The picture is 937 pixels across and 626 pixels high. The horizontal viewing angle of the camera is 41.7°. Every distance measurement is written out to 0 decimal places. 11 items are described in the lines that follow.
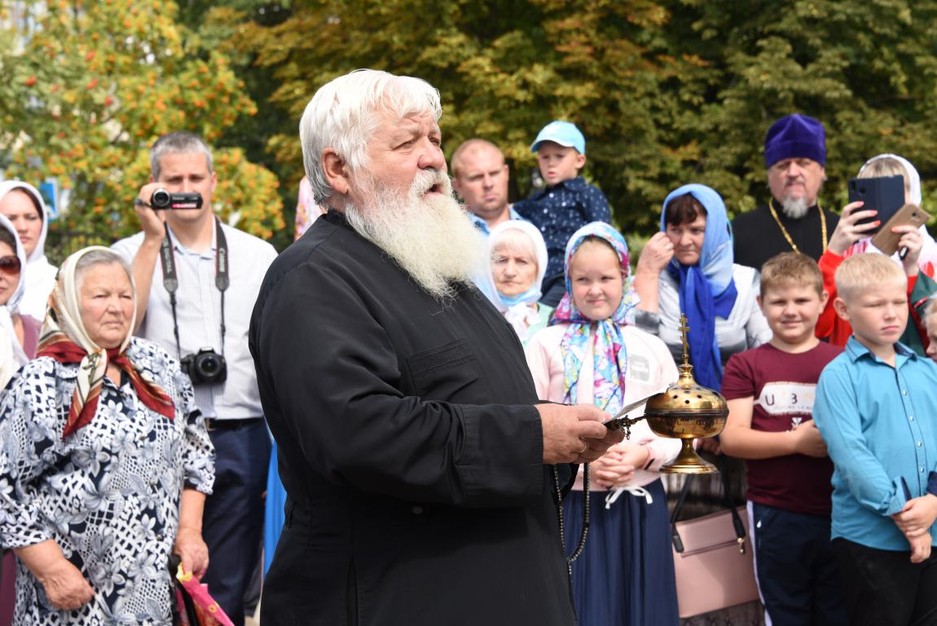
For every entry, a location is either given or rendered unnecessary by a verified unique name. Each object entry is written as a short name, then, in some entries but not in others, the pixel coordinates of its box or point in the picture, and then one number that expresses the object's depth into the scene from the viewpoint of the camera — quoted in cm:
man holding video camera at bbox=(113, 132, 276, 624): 521
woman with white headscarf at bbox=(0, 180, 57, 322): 604
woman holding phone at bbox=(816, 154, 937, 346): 560
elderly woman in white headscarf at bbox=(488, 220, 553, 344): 572
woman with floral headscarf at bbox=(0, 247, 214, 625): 429
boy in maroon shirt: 517
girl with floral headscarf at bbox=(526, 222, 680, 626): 491
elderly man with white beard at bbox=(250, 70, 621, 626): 252
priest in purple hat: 650
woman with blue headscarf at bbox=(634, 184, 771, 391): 570
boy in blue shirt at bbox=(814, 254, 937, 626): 474
